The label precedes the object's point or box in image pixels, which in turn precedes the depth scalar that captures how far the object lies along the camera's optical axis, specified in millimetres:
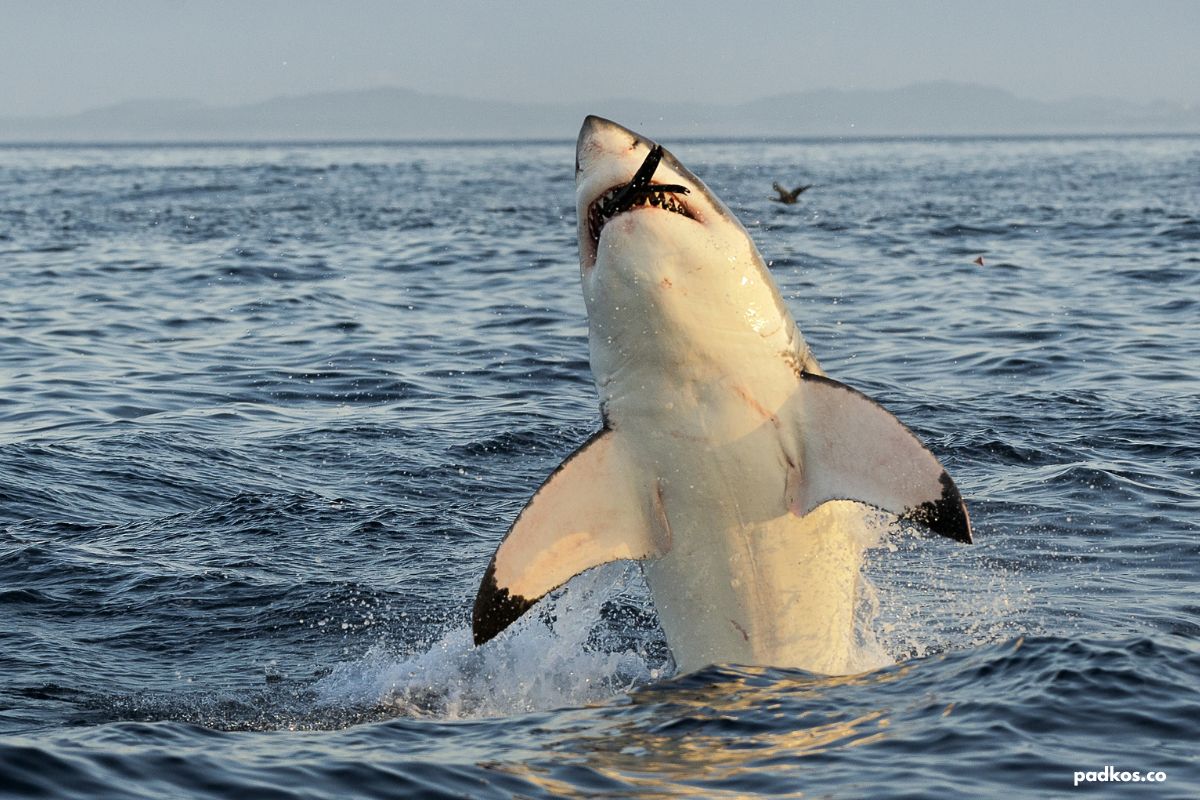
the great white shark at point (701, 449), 15016
